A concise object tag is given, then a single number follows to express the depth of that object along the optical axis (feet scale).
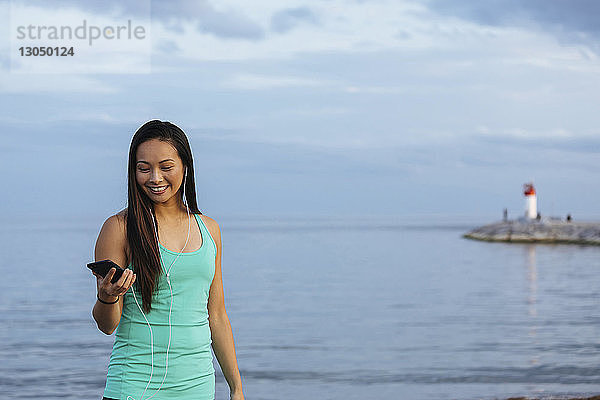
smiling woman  9.63
